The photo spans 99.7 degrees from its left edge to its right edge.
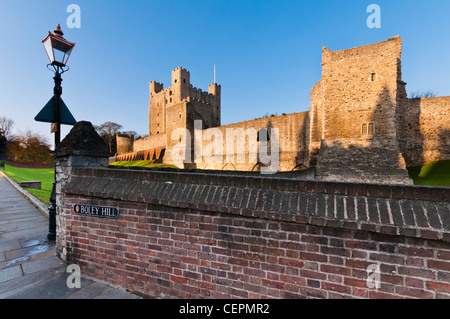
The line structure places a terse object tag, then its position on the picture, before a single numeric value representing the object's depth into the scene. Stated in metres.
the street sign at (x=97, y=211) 3.24
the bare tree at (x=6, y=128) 57.11
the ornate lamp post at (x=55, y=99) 4.62
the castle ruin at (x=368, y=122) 16.14
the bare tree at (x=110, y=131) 59.47
